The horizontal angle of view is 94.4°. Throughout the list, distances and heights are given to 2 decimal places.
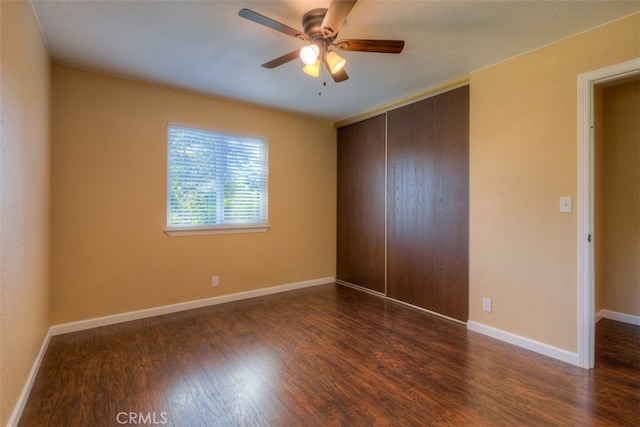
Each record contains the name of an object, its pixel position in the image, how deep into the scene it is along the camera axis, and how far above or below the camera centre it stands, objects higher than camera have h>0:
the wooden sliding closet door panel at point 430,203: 3.04 +0.13
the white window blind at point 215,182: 3.35 +0.40
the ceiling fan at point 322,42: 1.68 +1.11
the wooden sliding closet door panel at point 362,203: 4.00 +0.17
